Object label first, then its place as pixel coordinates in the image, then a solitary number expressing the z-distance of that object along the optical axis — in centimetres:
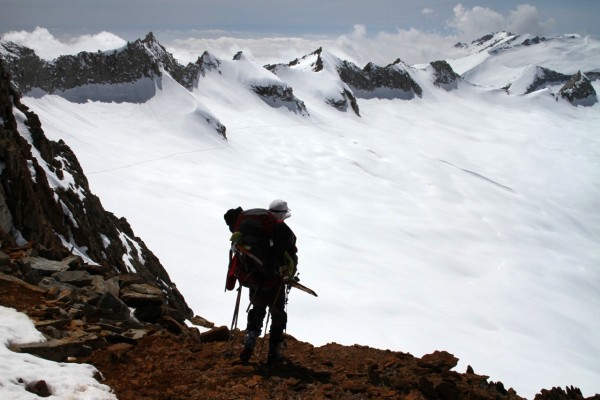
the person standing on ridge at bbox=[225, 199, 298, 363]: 723
